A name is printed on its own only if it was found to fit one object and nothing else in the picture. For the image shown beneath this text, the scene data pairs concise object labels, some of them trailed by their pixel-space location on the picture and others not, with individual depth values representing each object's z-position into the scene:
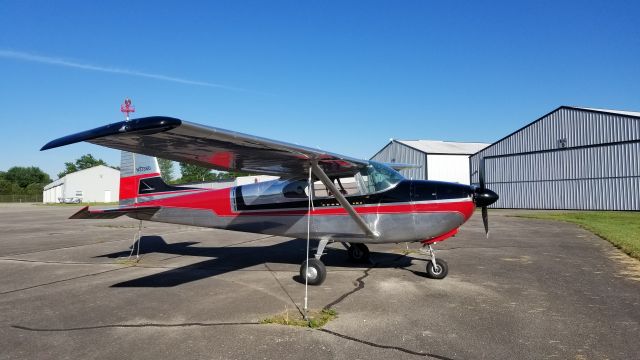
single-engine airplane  6.37
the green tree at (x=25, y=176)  136.12
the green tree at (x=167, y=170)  126.31
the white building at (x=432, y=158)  44.53
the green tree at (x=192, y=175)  113.68
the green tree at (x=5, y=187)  109.25
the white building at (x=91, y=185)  81.44
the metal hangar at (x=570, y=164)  29.22
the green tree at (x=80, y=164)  146.38
